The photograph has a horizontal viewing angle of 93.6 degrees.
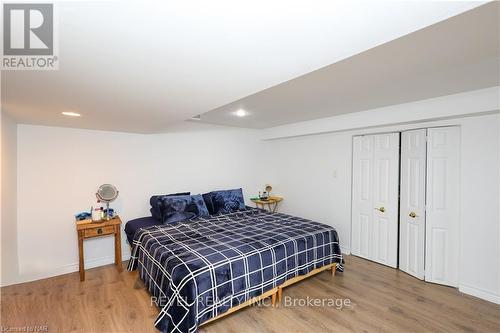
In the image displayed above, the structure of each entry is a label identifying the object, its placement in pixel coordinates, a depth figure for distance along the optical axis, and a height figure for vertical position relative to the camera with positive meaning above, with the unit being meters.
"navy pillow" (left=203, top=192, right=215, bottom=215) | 4.02 -0.68
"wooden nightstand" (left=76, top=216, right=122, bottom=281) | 2.98 -0.91
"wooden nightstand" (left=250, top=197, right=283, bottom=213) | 4.94 -0.83
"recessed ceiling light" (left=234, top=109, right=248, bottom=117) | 3.34 +0.74
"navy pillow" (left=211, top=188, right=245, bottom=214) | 4.02 -0.67
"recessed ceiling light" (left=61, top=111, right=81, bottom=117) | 2.34 +0.50
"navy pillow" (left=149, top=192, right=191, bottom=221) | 3.49 -0.67
